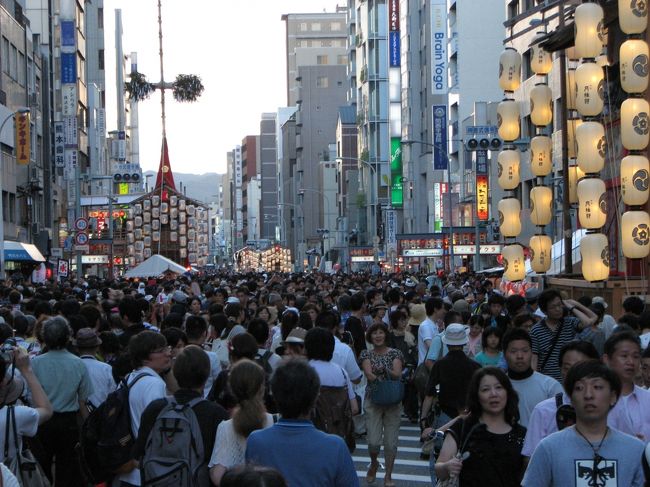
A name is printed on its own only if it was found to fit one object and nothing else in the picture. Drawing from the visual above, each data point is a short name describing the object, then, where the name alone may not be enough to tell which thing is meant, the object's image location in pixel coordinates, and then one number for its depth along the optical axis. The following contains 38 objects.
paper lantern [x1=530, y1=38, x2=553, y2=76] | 28.45
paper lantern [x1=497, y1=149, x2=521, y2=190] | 28.86
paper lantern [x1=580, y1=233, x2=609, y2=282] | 22.34
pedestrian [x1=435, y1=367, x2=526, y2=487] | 5.99
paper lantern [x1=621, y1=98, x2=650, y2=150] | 21.45
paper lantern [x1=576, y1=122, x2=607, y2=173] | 22.66
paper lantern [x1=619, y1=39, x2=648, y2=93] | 21.45
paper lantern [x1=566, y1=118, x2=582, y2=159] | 29.41
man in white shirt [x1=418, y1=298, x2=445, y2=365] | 13.74
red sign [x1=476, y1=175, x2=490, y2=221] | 53.69
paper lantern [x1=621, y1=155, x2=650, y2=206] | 21.56
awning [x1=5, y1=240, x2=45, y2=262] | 49.03
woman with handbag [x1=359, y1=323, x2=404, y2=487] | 11.67
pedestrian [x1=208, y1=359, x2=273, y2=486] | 6.18
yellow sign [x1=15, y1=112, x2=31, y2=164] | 51.41
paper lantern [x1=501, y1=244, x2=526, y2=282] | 28.06
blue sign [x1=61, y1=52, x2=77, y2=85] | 63.78
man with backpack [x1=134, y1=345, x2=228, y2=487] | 6.30
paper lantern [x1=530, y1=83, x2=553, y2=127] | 27.47
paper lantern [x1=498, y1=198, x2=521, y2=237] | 29.00
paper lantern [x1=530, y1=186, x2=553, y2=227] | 27.36
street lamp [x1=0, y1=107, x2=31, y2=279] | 39.62
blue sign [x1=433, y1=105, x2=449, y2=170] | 61.22
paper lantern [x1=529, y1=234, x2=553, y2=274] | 27.27
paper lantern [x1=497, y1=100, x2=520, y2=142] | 28.75
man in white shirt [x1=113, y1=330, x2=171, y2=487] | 7.17
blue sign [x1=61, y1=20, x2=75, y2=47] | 65.12
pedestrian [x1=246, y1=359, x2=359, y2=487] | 5.22
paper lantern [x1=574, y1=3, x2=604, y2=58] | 22.84
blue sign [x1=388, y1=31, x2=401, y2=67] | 88.25
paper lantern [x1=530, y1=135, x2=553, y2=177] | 27.78
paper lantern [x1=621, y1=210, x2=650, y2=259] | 21.59
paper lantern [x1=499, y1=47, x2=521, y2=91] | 29.03
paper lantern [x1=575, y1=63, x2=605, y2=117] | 22.75
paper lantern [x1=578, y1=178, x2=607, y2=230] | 22.67
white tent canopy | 40.66
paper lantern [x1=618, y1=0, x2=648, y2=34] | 21.53
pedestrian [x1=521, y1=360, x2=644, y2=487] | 5.11
